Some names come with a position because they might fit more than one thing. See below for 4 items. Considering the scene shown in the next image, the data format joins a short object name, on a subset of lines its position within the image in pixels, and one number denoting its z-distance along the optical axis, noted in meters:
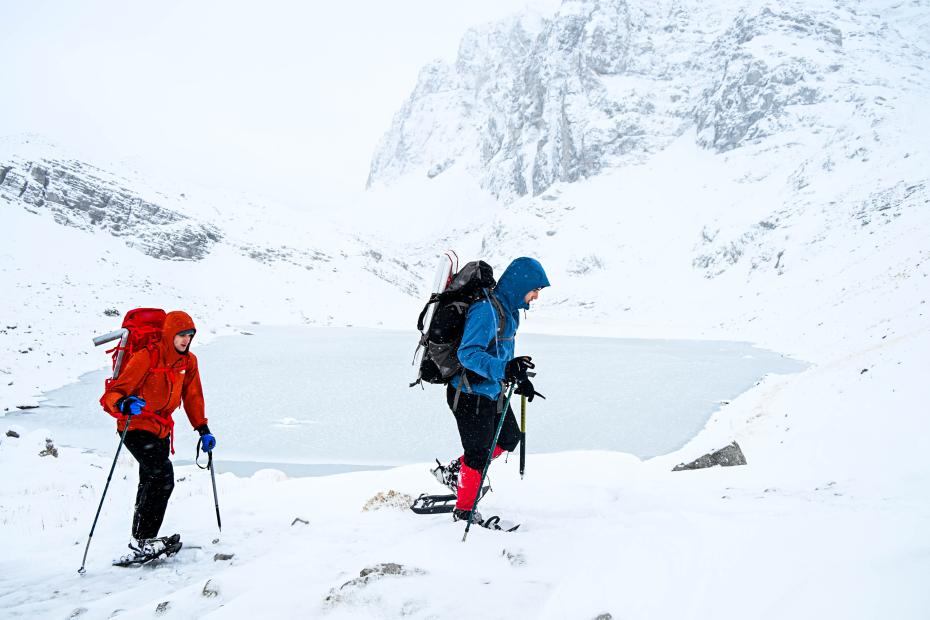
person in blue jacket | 4.32
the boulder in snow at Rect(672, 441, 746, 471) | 7.09
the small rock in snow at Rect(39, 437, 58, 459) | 9.80
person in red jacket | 4.29
